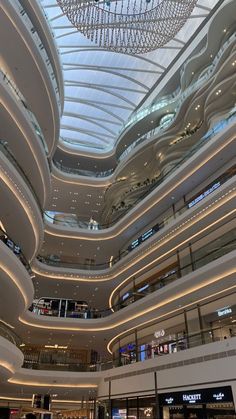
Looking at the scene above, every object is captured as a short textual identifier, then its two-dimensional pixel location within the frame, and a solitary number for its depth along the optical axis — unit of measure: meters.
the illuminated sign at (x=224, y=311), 12.42
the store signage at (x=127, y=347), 18.12
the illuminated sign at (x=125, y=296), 18.84
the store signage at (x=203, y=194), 14.82
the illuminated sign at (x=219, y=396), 9.80
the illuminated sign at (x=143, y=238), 17.94
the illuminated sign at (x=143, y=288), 16.76
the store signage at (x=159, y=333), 15.70
